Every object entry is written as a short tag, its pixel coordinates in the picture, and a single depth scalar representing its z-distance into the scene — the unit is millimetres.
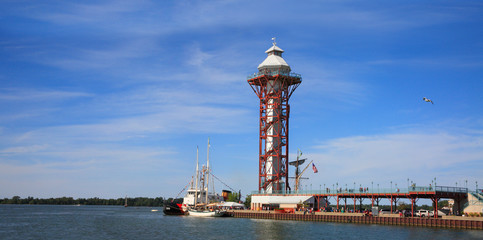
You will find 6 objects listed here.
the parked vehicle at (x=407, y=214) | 91700
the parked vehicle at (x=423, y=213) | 88938
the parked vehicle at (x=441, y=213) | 89750
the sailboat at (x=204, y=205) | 125312
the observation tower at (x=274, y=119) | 129375
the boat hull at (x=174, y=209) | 140675
